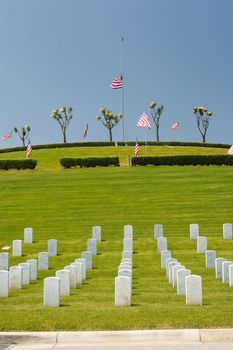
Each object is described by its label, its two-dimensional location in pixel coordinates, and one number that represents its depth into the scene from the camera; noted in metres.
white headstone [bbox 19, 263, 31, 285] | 13.26
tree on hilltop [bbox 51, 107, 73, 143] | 103.38
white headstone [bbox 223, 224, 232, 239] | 20.64
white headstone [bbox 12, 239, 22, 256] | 18.91
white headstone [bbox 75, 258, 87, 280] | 14.14
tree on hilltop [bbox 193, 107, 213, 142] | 102.81
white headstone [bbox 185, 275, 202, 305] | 10.15
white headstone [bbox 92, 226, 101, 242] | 21.27
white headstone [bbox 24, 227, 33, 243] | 21.37
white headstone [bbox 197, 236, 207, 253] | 18.36
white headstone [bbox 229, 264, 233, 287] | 11.77
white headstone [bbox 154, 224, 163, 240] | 21.12
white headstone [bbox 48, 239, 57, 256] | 18.88
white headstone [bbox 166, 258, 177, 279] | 13.88
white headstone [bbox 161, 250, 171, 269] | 15.63
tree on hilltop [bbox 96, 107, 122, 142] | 103.50
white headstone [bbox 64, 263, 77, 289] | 12.53
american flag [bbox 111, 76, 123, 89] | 59.01
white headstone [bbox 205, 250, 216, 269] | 15.23
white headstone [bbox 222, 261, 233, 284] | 12.46
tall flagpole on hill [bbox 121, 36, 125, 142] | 72.74
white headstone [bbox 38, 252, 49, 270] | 16.27
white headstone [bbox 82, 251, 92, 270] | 16.19
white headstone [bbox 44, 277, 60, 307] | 10.15
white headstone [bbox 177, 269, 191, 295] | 11.21
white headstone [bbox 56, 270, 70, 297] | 11.46
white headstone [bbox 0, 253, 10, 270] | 15.54
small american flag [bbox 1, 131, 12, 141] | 67.88
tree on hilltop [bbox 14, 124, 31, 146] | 107.44
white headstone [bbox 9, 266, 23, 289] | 12.54
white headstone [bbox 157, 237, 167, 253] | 18.62
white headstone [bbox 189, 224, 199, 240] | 20.89
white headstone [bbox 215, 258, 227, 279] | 13.44
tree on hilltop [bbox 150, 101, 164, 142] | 102.97
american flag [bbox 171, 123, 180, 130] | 71.12
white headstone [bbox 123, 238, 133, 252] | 18.83
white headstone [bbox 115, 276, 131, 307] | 10.15
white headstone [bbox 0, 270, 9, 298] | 11.48
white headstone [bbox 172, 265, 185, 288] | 12.17
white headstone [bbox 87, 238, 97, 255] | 18.73
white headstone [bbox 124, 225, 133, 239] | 20.69
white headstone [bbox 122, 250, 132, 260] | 16.31
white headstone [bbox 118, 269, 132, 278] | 11.35
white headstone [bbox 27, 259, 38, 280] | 14.38
